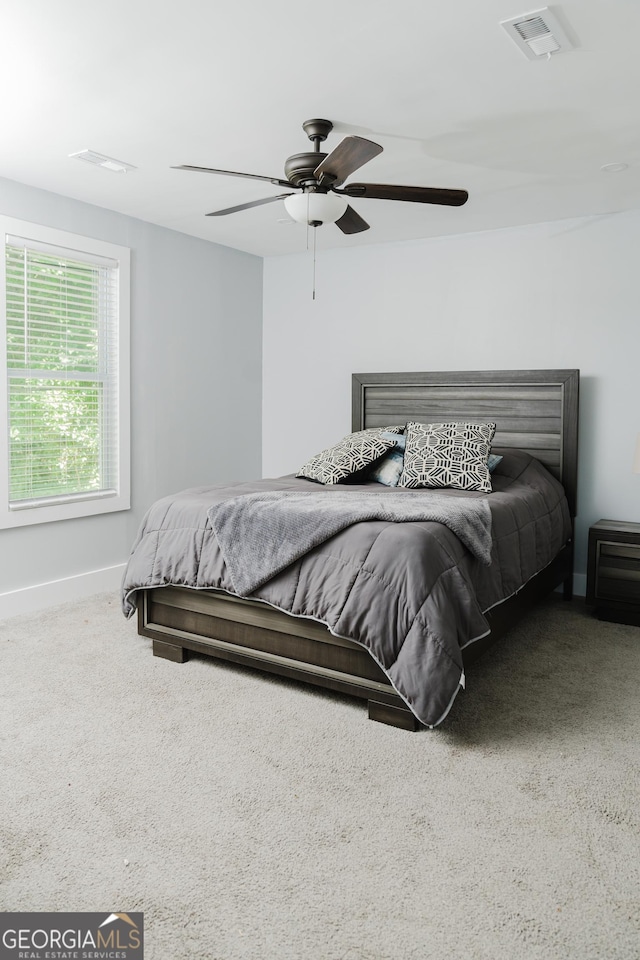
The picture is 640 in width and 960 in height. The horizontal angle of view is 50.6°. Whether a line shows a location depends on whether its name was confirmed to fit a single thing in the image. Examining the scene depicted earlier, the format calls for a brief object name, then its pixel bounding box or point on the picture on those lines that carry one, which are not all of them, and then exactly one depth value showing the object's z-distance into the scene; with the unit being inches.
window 149.1
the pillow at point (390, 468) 157.3
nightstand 148.2
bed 95.1
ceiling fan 108.2
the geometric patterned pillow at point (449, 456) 147.4
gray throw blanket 106.6
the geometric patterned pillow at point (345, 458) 157.1
